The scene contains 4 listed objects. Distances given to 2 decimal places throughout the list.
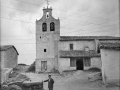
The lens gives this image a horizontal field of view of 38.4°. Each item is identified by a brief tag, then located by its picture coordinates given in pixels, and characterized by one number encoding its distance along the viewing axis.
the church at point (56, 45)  29.97
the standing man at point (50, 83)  13.08
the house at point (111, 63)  15.12
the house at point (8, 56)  29.41
